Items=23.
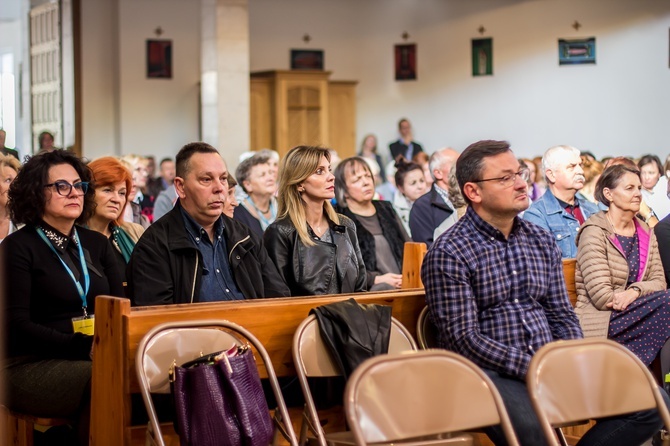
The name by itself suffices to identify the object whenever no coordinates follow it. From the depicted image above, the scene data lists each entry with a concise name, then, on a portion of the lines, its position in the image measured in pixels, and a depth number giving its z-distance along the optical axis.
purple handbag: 3.33
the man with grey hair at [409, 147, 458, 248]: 6.96
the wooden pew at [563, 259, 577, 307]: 5.49
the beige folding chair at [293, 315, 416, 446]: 3.65
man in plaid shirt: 3.83
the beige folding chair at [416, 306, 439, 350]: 4.17
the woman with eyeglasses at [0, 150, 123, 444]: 4.07
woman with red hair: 5.21
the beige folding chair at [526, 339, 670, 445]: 3.31
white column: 13.84
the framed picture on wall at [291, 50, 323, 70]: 17.91
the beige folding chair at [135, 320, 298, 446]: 3.39
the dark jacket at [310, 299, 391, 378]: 3.76
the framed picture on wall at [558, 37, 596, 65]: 17.09
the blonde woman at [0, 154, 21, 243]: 4.95
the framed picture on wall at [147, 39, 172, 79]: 17.08
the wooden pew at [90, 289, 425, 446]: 3.57
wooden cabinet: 16.45
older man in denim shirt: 6.32
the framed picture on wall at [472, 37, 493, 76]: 17.55
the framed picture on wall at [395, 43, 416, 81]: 18.16
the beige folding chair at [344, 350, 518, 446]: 3.01
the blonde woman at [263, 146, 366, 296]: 5.01
